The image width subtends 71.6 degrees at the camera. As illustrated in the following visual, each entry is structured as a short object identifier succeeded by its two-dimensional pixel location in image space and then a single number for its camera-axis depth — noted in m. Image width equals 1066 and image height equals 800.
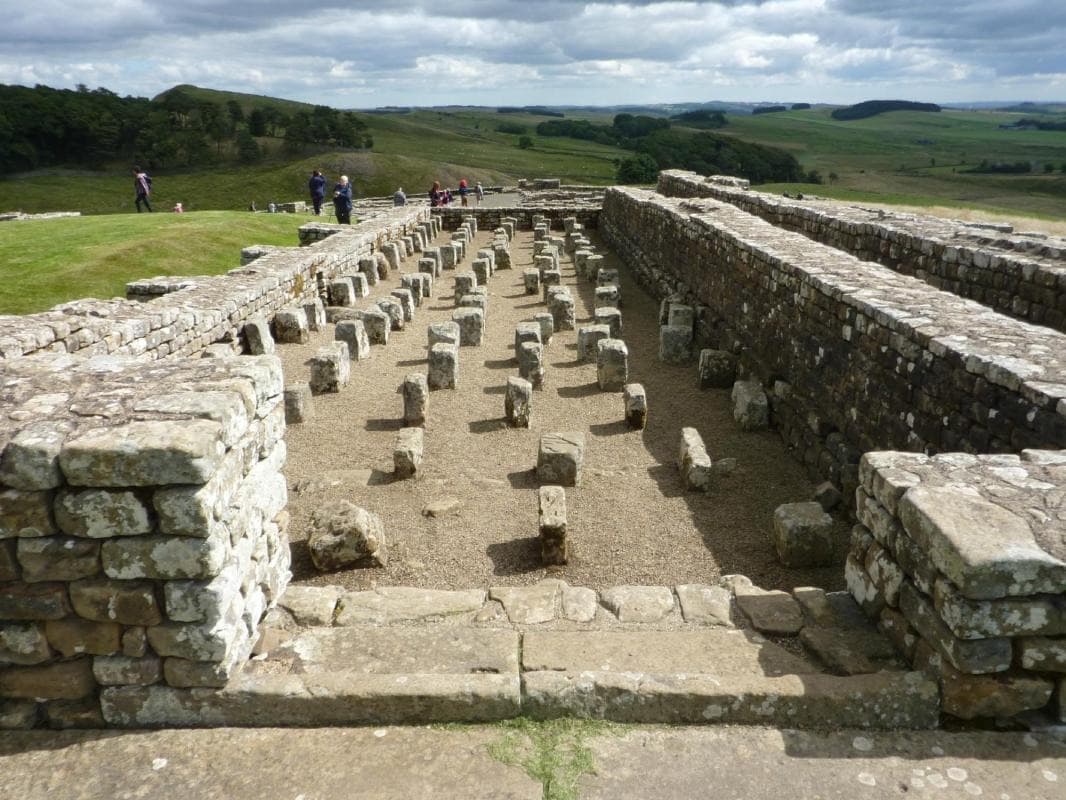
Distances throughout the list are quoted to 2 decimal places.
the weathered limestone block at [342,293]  17.95
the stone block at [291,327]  14.61
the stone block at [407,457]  8.69
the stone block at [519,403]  10.34
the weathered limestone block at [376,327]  14.83
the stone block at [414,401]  10.41
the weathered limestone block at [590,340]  13.52
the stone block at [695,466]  8.26
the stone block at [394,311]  15.84
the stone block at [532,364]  12.15
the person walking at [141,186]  29.56
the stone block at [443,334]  13.42
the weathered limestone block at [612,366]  11.88
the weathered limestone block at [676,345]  13.49
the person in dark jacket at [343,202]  26.95
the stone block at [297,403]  10.46
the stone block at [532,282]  19.67
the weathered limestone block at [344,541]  6.60
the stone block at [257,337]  13.50
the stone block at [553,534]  6.73
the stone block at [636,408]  10.21
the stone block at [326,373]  11.96
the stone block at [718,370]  11.72
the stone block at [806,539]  6.65
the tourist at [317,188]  28.41
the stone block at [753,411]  9.94
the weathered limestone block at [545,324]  14.79
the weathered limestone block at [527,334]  13.21
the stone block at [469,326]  14.68
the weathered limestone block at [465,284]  18.55
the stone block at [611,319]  14.91
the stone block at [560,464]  8.44
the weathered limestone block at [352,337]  13.74
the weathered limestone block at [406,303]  16.85
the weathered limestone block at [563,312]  15.84
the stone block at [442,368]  12.08
